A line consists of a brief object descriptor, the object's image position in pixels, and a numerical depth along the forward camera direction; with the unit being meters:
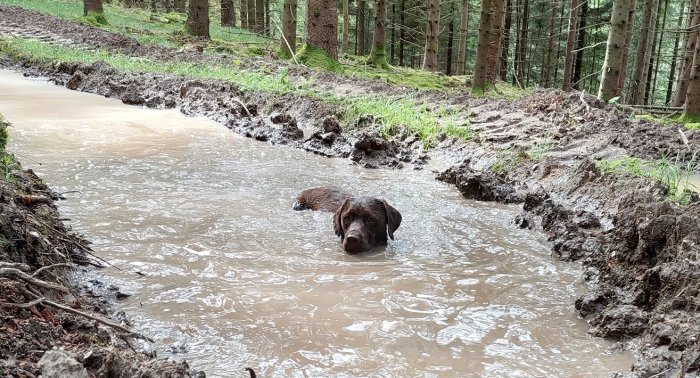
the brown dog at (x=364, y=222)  5.55
